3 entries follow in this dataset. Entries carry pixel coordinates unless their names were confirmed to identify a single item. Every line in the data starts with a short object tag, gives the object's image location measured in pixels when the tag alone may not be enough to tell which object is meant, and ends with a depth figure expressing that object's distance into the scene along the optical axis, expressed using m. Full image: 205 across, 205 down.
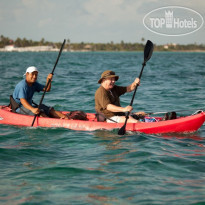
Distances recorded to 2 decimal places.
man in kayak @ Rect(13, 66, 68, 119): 18.06
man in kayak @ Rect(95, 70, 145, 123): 16.59
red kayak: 17.02
